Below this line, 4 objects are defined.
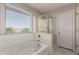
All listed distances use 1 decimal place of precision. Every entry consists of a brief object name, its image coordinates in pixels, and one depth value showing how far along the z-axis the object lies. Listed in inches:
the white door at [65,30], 82.6
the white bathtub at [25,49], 78.3
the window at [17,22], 78.8
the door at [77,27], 77.4
